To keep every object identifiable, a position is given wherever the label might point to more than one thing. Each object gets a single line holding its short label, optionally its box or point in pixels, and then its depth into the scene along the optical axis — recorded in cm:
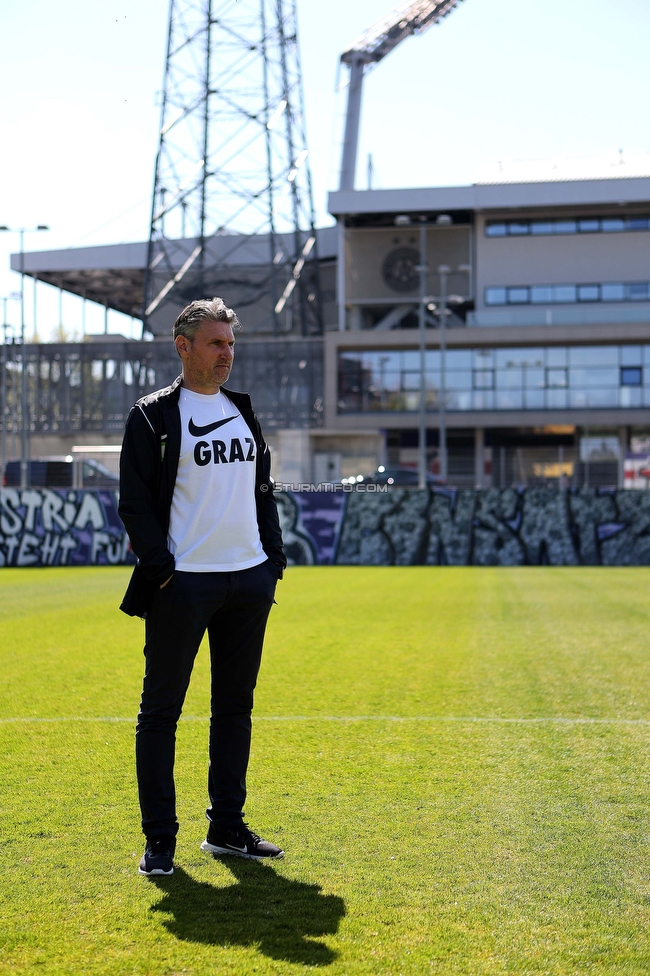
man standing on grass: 427
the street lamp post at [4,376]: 4897
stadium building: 5091
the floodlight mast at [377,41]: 6431
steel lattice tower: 5434
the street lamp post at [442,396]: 4194
